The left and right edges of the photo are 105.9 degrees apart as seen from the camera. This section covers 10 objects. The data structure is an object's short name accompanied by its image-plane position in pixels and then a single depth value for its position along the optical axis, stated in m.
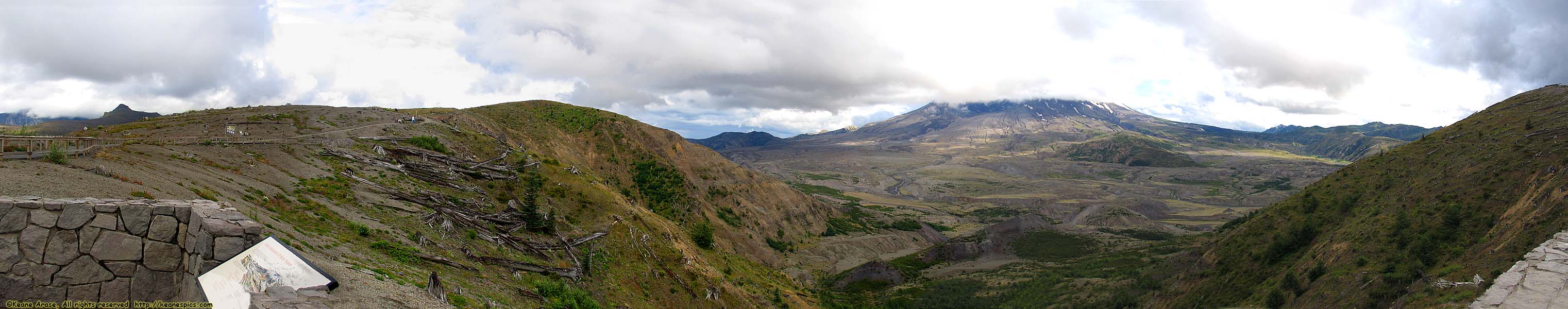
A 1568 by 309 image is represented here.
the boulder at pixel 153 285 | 10.80
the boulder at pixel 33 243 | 10.14
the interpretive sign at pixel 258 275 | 9.68
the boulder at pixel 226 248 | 10.41
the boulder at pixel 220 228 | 10.48
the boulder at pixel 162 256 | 10.74
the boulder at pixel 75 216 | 10.38
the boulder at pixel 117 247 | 10.53
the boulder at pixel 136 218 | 10.66
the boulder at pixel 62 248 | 10.25
